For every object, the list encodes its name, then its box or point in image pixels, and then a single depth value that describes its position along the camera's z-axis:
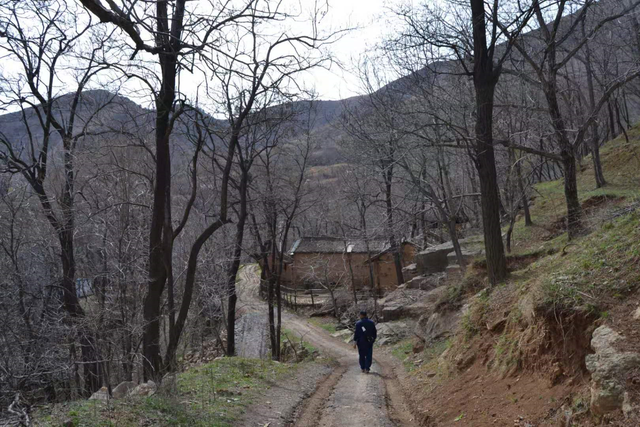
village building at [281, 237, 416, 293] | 46.97
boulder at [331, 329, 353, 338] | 31.83
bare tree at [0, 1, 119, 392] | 15.07
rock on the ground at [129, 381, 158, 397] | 9.98
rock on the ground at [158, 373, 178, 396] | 9.18
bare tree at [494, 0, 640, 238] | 13.34
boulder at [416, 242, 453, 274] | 27.80
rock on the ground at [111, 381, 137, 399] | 11.56
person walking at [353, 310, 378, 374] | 15.38
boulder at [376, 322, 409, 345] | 24.73
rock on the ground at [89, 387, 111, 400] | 10.24
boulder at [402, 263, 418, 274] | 35.92
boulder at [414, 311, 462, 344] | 15.18
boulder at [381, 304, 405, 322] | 27.38
